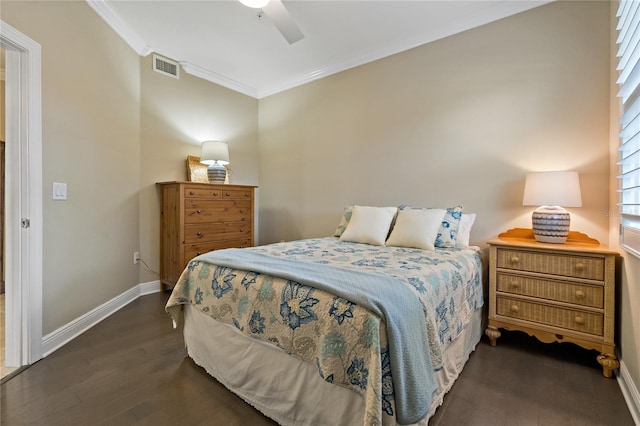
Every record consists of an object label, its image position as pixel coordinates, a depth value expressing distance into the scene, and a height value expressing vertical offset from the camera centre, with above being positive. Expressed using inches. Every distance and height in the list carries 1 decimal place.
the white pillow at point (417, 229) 88.2 -5.8
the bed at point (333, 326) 39.9 -20.7
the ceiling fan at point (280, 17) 75.9 +55.6
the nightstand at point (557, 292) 69.1 -21.4
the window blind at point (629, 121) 54.6 +18.9
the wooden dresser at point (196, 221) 119.8 -5.1
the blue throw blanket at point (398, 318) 38.9 -16.0
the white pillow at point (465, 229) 93.5 -6.1
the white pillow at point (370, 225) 98.7 -5.4
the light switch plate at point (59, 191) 80.5 +5.3
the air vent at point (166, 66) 129.6 +67.0
